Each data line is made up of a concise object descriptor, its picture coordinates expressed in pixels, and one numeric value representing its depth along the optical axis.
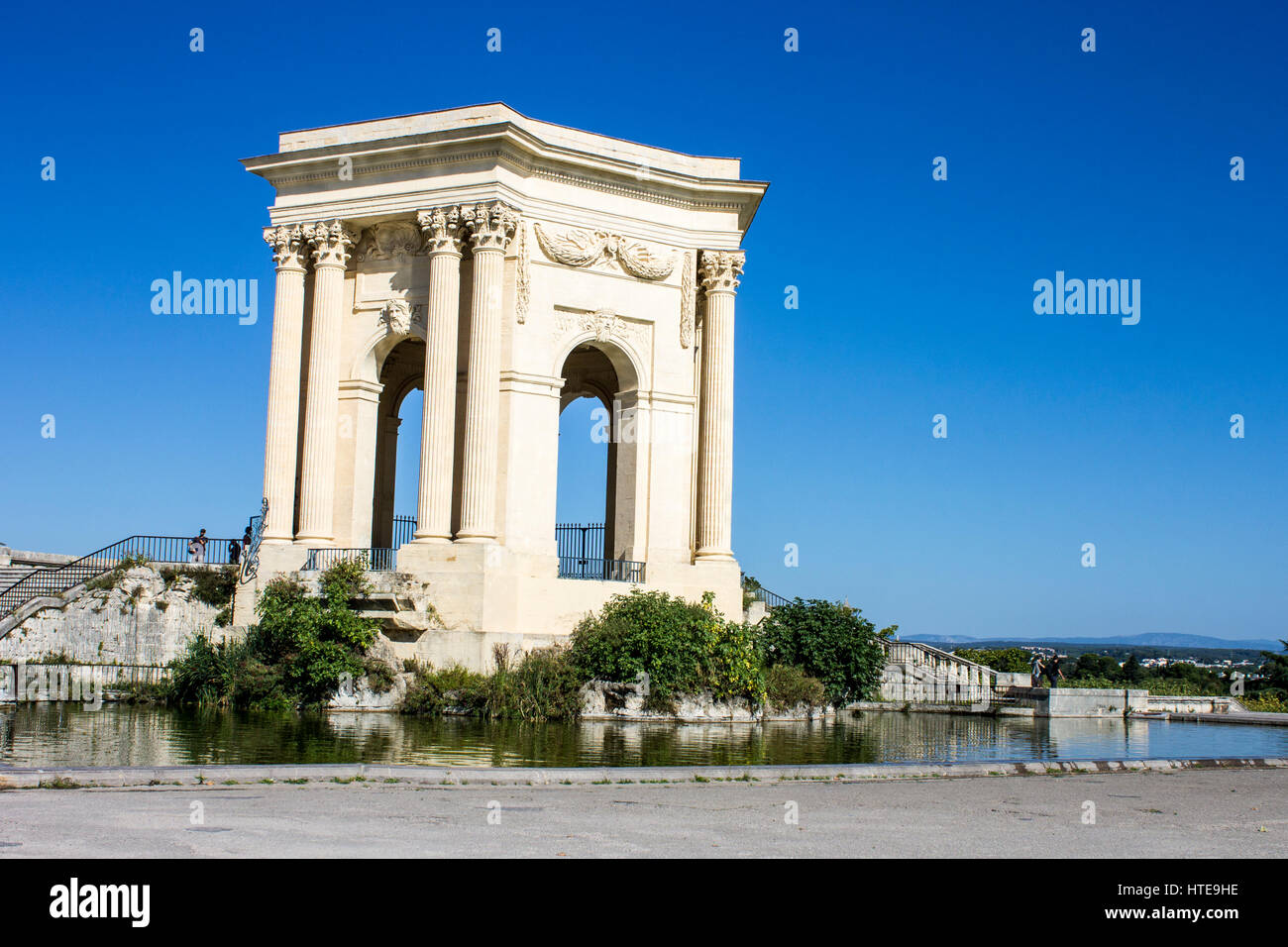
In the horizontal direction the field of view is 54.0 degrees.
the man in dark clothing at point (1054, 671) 39.97
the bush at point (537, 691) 28.67
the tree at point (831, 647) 33.66
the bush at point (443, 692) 29.09
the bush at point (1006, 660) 49.88
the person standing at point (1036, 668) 40.65
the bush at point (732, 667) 30.48
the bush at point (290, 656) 29.39
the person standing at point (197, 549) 35.81
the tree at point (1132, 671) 62.84
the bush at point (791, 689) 31.52
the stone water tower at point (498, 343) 32.31
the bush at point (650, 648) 29.61
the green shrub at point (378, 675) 29.77
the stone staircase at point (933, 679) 39.91
